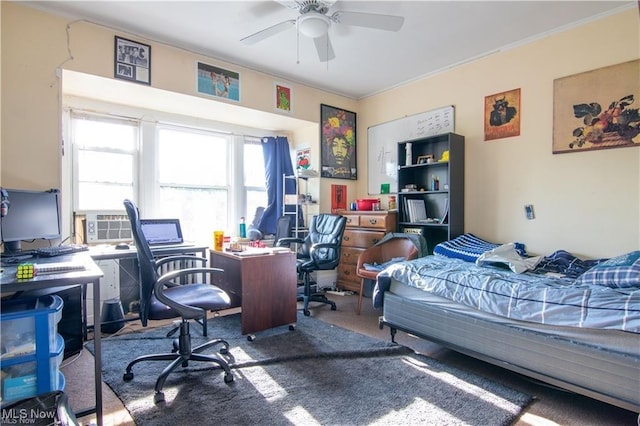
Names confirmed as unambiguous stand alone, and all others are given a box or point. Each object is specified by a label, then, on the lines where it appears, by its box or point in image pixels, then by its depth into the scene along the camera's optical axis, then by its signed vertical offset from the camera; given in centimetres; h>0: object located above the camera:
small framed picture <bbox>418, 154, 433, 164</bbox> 364 +53
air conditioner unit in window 315 -19
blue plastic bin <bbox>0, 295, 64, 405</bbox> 142 -63
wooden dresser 383 -35
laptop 316 -24
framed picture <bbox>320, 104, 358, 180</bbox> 437 +86
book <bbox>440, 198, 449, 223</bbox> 338 -6
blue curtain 439 +38
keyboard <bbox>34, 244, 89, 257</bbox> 216 -29
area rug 168 -106
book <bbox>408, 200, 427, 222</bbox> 371 -6
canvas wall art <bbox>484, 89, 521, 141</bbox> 314 +88
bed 155 -61
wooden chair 333 -48
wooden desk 267 -68
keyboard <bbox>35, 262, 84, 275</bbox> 153 -28
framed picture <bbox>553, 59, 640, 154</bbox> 252 +77
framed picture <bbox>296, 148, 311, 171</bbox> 448 +67
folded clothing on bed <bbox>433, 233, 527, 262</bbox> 289 -39
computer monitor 214 -7
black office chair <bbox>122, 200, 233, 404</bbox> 189 -58
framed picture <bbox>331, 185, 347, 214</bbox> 450 +12
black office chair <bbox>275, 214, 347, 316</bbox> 339 -46
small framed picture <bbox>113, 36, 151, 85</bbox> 288 +130
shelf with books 338 +17
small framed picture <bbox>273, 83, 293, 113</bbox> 390 +130
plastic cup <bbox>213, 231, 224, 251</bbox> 304 -30
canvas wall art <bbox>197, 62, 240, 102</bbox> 334 +130
